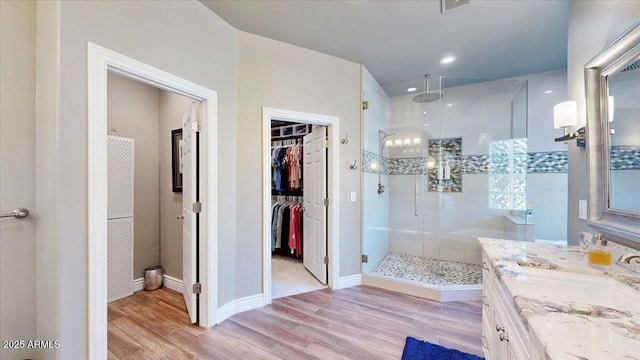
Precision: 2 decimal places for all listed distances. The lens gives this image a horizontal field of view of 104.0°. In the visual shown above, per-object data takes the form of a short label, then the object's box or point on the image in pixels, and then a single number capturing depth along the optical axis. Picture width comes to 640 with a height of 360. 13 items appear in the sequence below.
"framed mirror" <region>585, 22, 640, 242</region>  1.23
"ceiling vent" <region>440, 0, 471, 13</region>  2.05
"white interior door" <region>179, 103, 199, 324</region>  2.23
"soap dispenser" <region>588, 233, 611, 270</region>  1.21
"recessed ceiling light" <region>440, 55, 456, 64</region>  3.03
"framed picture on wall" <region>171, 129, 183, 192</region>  2.96
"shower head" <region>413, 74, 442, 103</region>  3.80
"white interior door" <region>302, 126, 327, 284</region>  3.14
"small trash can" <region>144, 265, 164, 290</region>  2.92
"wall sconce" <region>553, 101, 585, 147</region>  1.67
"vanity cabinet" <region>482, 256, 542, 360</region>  0.92
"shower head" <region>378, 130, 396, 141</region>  3.92
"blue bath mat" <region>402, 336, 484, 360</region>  1.82
